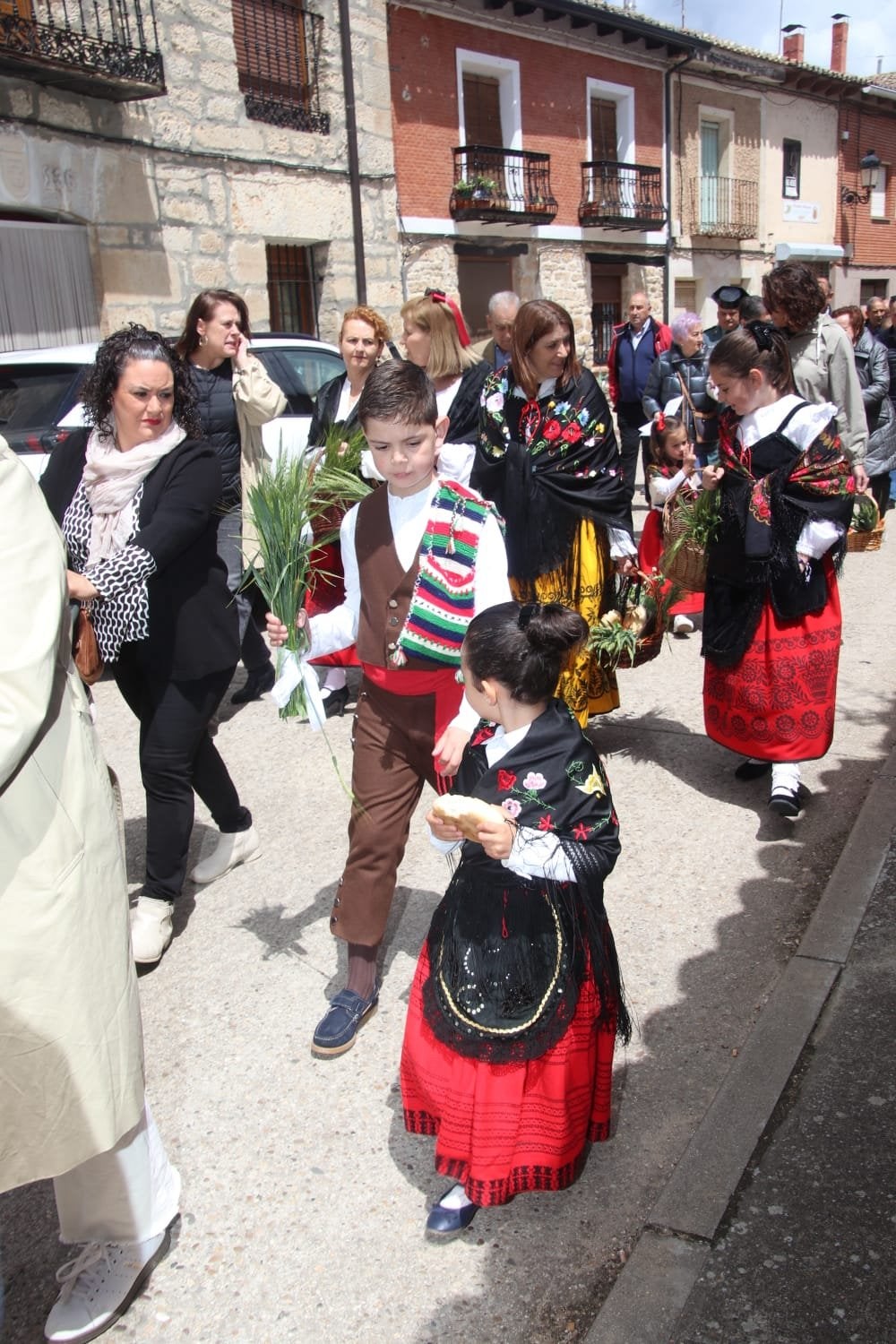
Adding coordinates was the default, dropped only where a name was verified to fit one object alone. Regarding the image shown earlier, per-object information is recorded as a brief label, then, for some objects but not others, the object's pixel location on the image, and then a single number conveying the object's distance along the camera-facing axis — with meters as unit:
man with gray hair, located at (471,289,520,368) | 7.50
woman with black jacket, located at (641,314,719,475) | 6.47
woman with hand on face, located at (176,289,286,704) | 4.76
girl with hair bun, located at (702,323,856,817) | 4.04
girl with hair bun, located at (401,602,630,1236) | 2.24
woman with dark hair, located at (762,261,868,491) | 4.78
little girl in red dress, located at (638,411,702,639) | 4.70
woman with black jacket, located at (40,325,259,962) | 3.29
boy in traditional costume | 2.82
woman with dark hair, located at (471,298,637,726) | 4.31
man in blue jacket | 9.57
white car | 6.35
